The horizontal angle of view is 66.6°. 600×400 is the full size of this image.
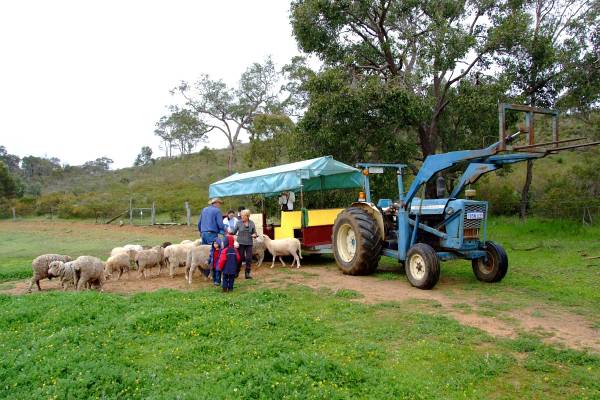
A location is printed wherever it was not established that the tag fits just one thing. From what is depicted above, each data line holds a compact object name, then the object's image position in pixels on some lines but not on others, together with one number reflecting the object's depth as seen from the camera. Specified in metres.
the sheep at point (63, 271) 9.08
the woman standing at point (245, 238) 9.97
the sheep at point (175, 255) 10.72
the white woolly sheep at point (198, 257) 9.81
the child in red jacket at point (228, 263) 8.46
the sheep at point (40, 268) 9.34
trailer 11.86
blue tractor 7.84
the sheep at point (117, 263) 10.40
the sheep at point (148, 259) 10.60
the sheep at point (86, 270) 9.02
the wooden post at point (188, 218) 24.96
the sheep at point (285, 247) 11.88
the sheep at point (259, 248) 12.31
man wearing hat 10.20
